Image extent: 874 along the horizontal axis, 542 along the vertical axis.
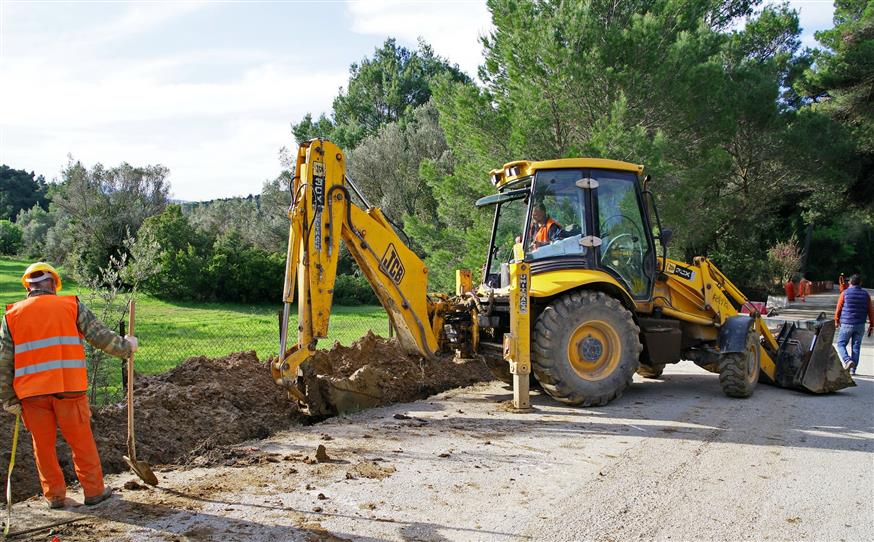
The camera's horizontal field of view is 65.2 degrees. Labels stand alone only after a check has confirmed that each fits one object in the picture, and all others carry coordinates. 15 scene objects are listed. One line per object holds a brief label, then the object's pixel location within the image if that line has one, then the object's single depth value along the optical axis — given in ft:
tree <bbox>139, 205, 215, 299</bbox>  81.56
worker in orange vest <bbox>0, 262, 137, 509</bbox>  14.71
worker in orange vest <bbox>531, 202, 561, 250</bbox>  26.27
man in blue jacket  35.27
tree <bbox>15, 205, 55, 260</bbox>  149.59
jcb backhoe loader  21.75
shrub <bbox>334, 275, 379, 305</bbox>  87.51
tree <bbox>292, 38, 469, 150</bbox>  147.02
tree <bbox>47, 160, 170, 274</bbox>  100.59
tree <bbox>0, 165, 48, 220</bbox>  253.85
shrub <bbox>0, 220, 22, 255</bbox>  167.53
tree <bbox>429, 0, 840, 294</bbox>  51.03
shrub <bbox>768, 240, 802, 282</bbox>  94.02
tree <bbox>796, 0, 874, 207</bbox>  77.56
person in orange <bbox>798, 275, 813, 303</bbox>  93.91
